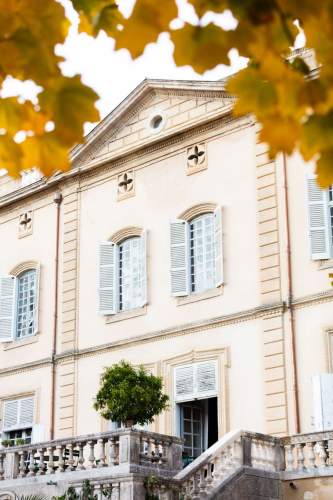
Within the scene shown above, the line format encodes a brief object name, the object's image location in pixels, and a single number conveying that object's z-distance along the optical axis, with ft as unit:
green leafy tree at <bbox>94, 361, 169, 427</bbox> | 48.39
